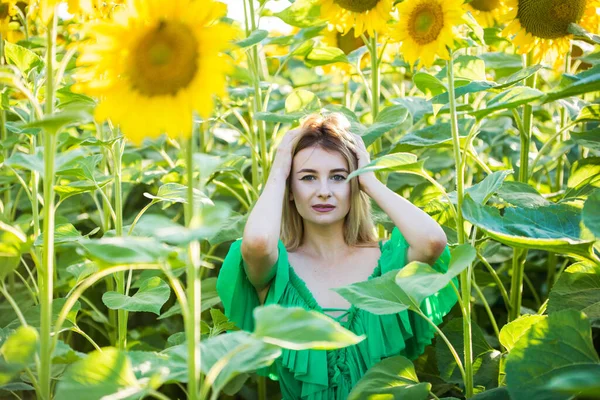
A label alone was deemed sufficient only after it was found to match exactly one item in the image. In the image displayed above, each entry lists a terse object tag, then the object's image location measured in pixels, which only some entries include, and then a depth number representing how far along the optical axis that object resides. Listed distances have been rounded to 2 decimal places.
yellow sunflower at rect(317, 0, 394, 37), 1.69
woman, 1.48
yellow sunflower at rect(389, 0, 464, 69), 1.40
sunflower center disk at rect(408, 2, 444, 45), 1.44
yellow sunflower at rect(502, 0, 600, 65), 1.57
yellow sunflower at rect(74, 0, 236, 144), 0.92
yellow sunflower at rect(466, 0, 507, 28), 1.85
